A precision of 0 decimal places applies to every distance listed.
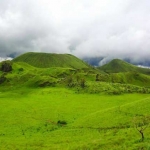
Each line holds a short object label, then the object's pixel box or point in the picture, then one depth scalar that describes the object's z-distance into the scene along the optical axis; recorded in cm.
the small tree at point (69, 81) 17772
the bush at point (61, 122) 7532
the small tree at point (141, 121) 5639
